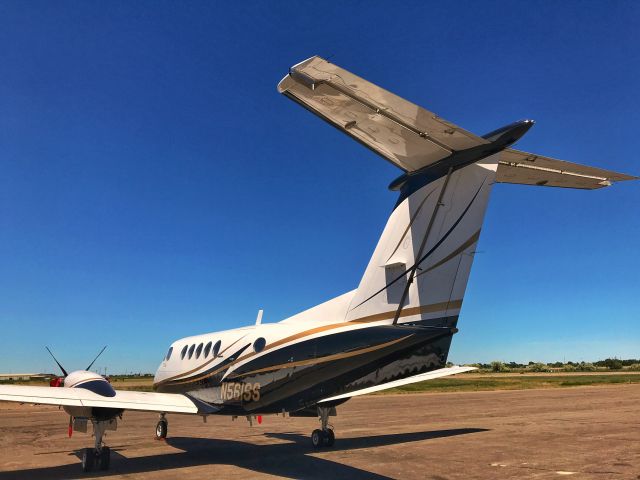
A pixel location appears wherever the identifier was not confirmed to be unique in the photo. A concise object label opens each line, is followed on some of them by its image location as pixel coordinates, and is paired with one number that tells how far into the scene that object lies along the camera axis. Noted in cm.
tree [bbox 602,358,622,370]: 9845
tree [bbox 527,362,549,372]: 9866
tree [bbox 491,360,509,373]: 10044
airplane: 766
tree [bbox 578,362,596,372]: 9524
